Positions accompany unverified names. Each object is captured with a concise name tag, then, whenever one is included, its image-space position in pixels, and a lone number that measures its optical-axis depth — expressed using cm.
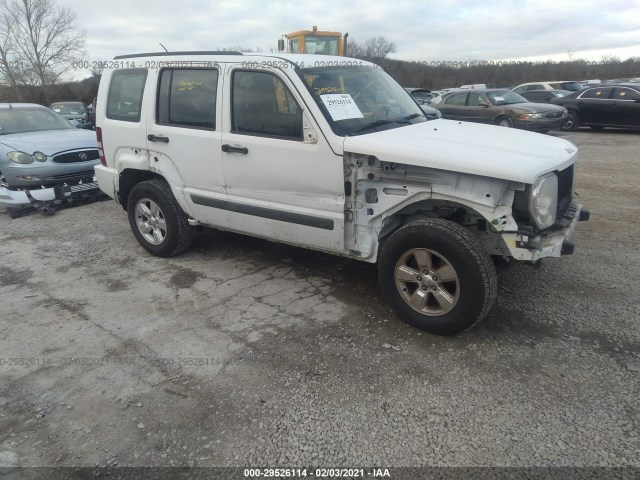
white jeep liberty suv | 309
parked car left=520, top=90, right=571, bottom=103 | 1853
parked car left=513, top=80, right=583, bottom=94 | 2097
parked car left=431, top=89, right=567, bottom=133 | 1300
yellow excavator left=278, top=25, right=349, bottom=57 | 1173
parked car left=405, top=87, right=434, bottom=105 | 1873
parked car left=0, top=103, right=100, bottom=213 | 692
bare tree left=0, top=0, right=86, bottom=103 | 3856
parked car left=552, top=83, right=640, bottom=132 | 1362
